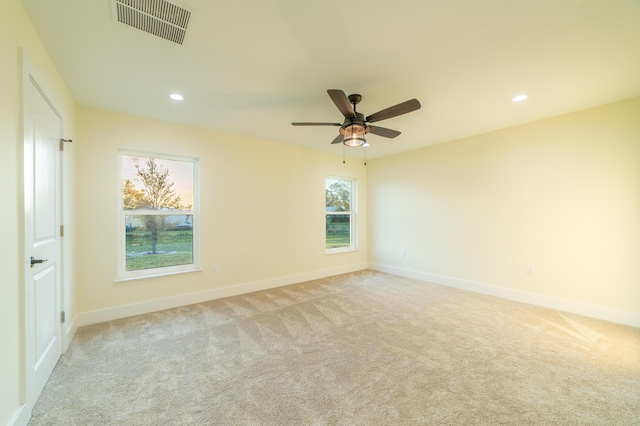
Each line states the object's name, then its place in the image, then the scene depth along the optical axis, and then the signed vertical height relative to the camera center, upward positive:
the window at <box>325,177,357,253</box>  5.31 -0.04
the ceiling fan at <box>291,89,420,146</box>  2.19 +0.92
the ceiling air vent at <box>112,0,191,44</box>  1.52 +1.24
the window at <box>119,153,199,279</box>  3.25 -0.03
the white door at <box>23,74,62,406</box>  1.61 -0.18
